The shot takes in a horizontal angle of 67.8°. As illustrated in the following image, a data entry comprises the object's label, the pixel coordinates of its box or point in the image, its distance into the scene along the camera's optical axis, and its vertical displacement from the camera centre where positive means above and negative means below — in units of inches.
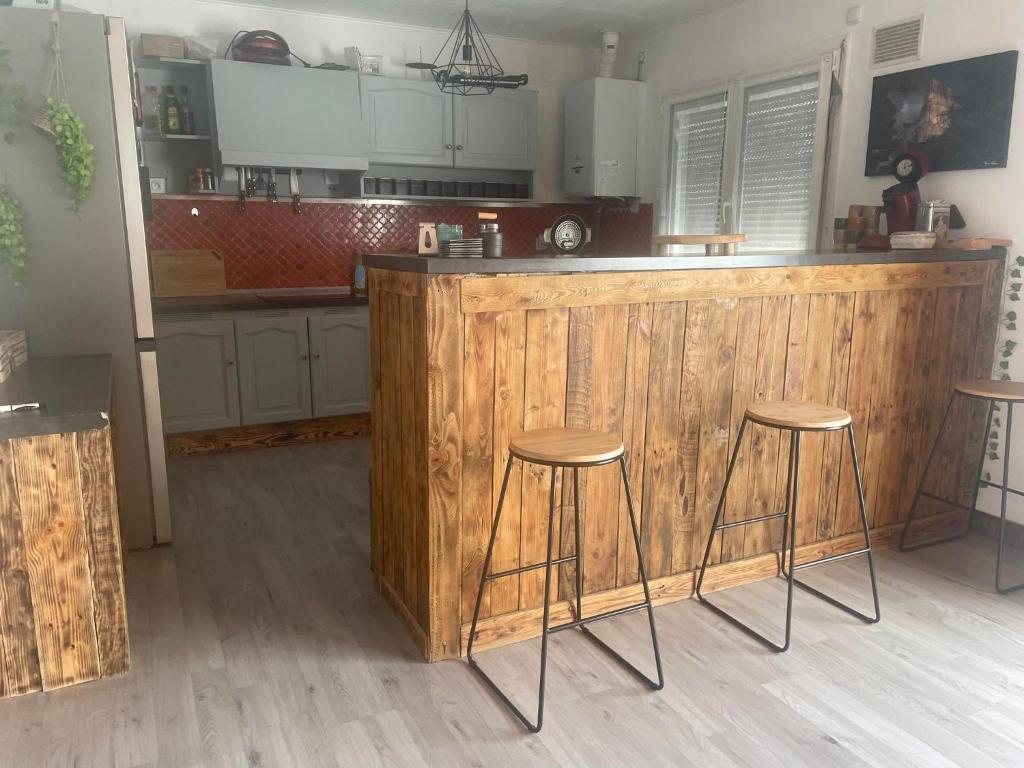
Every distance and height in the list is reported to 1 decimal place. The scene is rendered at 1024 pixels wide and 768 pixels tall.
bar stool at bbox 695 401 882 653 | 95.3 -24.5
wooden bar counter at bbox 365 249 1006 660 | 90.0 -21.4
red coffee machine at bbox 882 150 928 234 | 135.6 +7.0
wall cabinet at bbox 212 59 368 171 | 177.8 +27.7
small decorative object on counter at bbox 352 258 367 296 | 205.8 -12.7
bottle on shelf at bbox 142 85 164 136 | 177.6 +27.8
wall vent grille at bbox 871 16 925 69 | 140.6 +35.7
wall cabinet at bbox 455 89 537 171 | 207.5 +28.3
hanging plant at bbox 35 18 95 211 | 105.5 +14.0
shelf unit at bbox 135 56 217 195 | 179.9 +22.4
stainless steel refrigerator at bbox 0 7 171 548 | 107.6 -0.5
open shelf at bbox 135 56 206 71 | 175.5 +39.1
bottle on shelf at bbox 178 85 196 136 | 181.6 +27.9
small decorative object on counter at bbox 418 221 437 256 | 96.7 -0.8
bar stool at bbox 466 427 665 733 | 80.1 -23.3
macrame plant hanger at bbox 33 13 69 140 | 105.7 +19.9
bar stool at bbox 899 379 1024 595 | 112.0 -27.4
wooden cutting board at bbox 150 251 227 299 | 188.1 -9.7
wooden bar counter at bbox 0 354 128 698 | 81.6 -34.1
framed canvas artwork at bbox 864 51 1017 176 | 126.5 +21.1
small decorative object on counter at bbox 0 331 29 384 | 97.7 -15.8
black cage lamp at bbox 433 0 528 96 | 126.8 +26.1
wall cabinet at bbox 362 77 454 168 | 195.8 +29.0
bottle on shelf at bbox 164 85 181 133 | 179.2 +28.0
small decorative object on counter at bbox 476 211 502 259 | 94.4 -0.8
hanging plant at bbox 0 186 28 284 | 105.3 -0.6
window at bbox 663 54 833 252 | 168.2 +18.4
